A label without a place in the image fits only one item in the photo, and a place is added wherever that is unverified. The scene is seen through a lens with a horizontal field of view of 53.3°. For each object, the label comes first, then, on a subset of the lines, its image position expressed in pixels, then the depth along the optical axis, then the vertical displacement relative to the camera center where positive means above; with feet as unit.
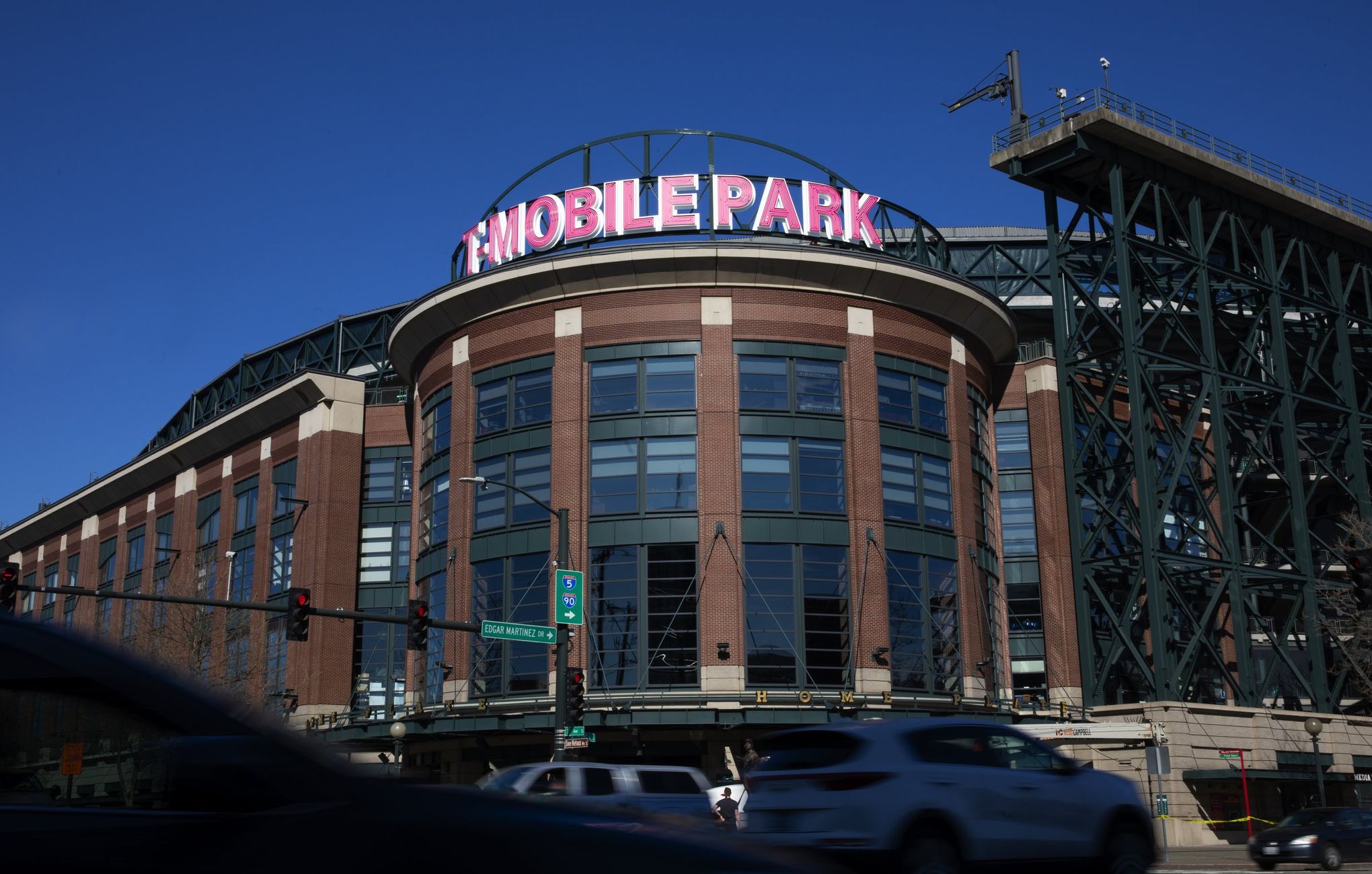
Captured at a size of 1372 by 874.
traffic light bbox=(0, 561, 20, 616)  104.22 +8.66
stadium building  144.05 +23.48
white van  66.44 -4.60
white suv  40.34 -3.45
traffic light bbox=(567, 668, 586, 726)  102.68 -0.57
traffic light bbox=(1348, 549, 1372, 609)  94.17 +7.12
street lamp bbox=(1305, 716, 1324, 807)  132.36 -4.60
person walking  86.89 -7.84
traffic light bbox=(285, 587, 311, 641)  97.55 +5.54
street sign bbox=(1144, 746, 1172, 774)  108.58 -6.08
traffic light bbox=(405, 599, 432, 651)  98.27 +4.74
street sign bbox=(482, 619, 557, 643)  101.76 +4.42
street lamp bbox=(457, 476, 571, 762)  98.32 +1.77
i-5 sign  103.35 +7.01
